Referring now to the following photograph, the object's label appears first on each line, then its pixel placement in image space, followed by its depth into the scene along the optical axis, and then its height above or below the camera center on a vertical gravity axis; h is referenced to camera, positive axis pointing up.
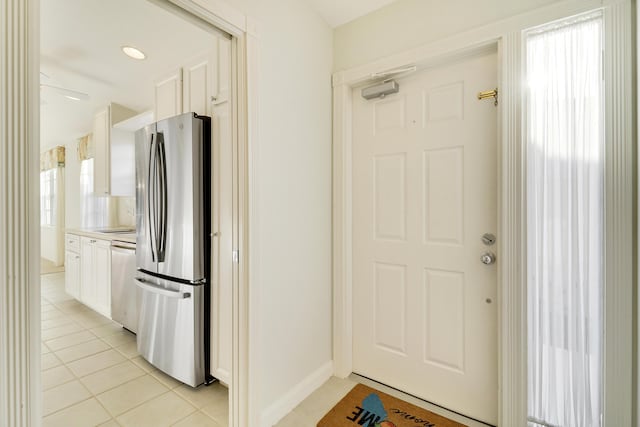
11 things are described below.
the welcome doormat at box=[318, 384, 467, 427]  1.65 -1.19
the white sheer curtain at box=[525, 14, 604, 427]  1.36 -0.05
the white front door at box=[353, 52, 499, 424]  1.67 -0.16
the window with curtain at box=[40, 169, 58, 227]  6.01 +0.35
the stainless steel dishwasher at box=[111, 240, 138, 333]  2.60 -0.67
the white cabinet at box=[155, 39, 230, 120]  1.99 +0.97
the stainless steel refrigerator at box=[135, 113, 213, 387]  1.97 -0.24
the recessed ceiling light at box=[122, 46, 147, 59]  2.37 +1.33
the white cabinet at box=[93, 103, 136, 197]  3.56 +0.71
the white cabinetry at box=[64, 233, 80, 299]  3.55 -0.66
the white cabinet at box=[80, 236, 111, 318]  3.00 -0.67
